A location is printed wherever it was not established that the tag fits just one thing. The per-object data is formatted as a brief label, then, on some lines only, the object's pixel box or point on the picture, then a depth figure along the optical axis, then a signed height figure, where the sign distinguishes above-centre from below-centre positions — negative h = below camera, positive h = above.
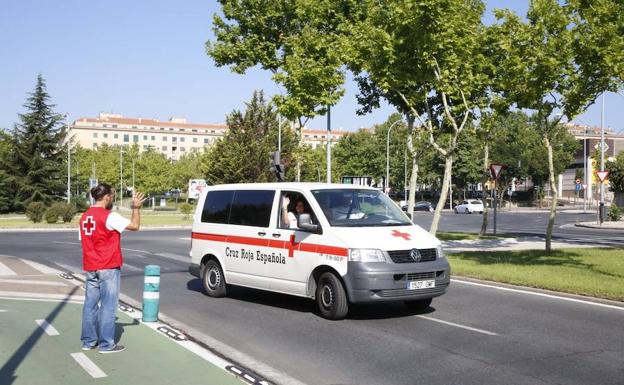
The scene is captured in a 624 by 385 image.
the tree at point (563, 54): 13.53 +3.20
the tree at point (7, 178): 59.34 +1.74
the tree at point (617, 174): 57.75 +2.29
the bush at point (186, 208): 46.80 -0.70
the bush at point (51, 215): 41.47 -1.10
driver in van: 10.16 -0.22
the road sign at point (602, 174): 37.91 +1.50
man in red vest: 7.03 -0.65
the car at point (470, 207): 65.62 -0.76
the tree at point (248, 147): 50.12 +3.99
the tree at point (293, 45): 22.95 +5.97
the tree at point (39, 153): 59.72 +4.22
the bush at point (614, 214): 44.16 -0.93
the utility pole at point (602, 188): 40.00 +0.74
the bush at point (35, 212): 42.38 -0.93
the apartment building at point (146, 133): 158.50 +16.30
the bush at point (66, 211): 42.25 -0.87
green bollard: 8.83 -1.35
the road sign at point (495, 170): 26.14 +1.18
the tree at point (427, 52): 17.20 +4.15
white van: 8.97 -0.72
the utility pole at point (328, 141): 23.75 +2.08
